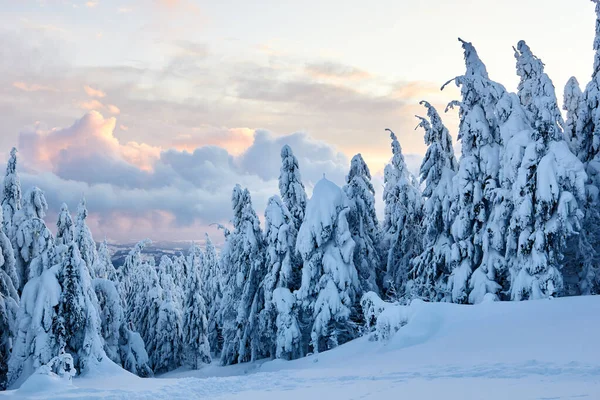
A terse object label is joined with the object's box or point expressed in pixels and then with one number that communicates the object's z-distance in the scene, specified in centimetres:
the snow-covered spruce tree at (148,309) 4722
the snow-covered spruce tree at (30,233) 2645
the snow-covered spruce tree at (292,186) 3403
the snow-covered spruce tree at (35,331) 2042
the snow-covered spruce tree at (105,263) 3834
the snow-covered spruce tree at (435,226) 2653
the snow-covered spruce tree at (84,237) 3644
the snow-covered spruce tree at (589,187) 2347
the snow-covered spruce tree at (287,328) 2912
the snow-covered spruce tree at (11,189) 2933
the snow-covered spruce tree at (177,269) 6188
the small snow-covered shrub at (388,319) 1927
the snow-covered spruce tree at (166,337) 4682
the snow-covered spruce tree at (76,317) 2083
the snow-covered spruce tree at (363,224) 3028
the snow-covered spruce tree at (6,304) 2188
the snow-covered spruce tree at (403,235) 3344
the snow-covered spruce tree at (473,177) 2502
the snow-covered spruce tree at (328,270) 2723
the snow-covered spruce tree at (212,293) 5356
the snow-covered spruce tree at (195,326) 4903
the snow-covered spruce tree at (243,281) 3594
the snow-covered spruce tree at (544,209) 2133
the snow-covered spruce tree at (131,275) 5278
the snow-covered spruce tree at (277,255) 3153
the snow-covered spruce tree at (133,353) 3045
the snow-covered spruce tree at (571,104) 2977
